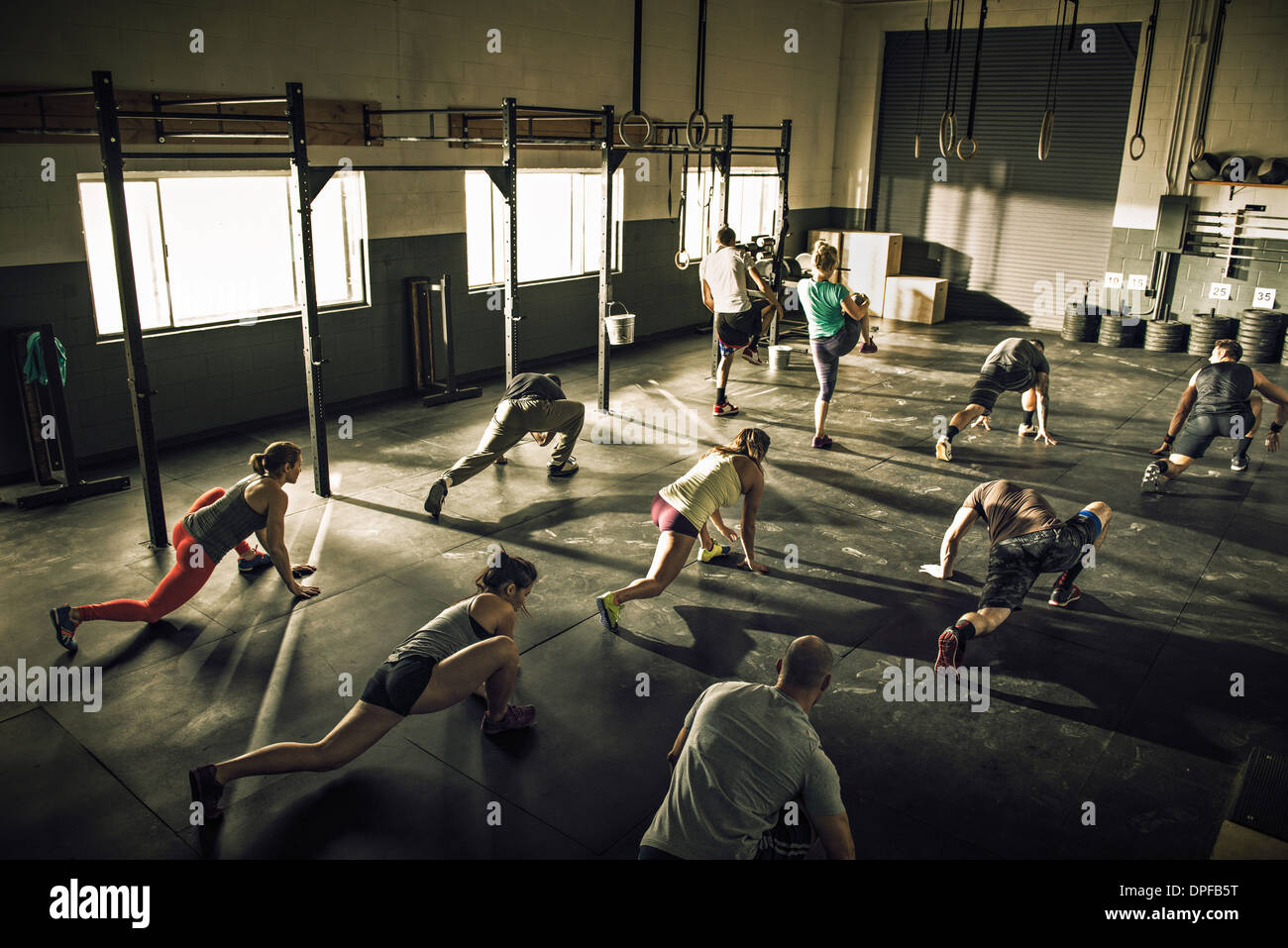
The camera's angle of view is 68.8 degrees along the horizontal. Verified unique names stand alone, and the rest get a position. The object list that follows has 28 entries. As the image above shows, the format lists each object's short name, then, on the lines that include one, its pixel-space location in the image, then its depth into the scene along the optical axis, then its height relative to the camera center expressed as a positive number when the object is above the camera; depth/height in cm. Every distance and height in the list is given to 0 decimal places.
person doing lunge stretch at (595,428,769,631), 530 -167
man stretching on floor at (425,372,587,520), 706 -168
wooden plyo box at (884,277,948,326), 1465 -144
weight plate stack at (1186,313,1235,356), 1241 -153
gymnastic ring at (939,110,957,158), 1001 +89
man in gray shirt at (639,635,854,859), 298 -181
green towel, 675 -123
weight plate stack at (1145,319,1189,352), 1276 -165
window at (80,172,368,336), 757 -48
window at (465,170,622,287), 1048 -34
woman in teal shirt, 828 -97
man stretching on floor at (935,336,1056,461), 835 -149
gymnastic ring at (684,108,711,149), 952 +62
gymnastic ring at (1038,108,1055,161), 1061 +81
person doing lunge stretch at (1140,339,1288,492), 755 -155
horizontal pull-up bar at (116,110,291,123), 625 +47
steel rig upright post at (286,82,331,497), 654 -74
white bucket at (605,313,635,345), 975 -132
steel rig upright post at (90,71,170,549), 547 -68
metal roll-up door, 1349 +42
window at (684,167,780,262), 1353 -14
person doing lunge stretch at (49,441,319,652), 509 -181
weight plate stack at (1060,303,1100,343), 1351 -164
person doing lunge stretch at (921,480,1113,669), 500 -182
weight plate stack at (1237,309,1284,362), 1201 -153
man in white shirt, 948 -96
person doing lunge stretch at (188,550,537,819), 374 -195
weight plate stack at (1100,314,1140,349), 1309 -167
